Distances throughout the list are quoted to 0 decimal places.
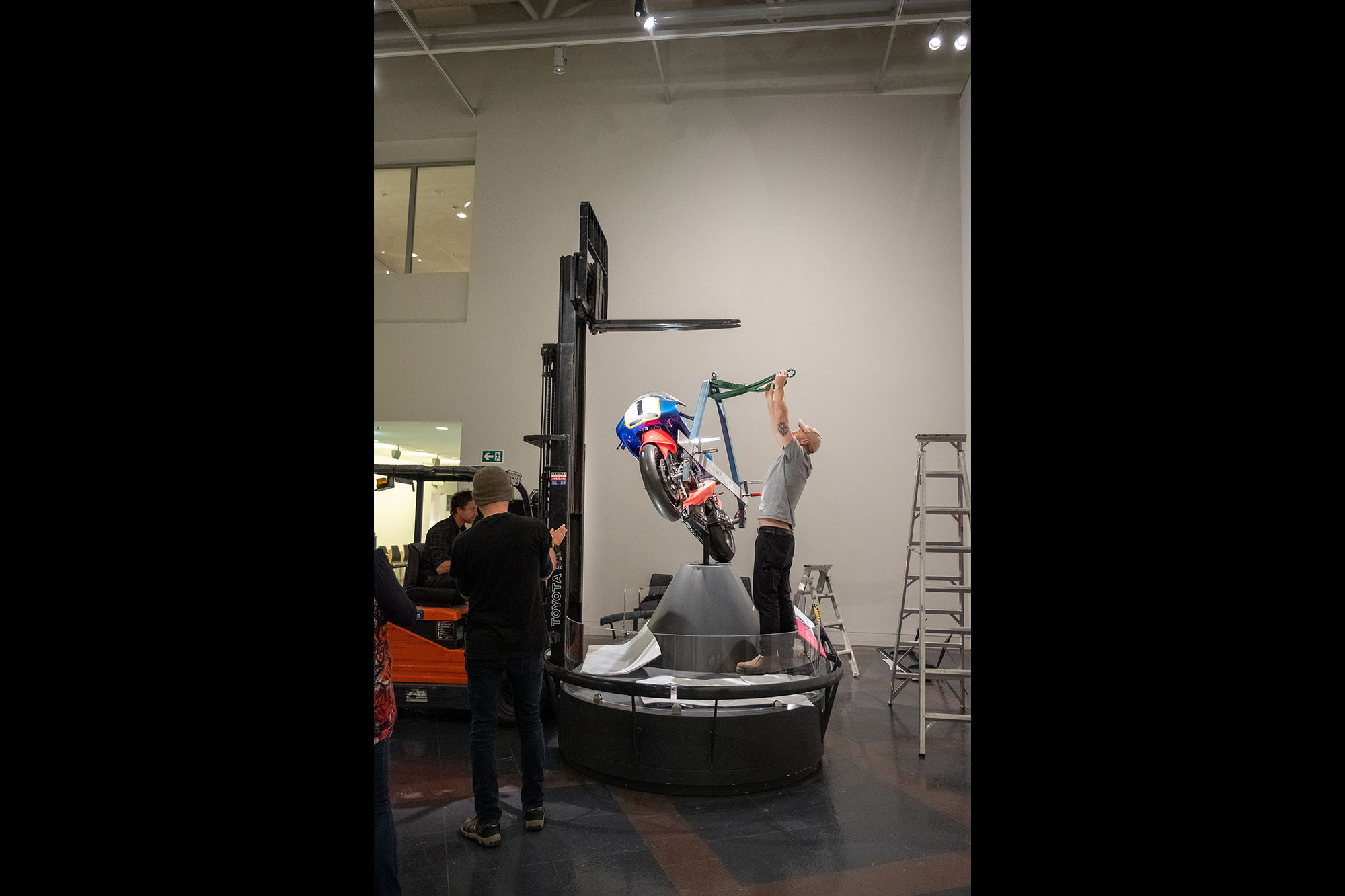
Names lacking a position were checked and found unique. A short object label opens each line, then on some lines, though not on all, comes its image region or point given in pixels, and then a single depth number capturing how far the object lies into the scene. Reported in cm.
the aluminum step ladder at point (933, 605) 452
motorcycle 473
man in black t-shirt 320
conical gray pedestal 418
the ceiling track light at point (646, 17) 708
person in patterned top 216
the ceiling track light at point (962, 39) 763
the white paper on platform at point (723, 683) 393
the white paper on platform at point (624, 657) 418
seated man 546
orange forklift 516
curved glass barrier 386
